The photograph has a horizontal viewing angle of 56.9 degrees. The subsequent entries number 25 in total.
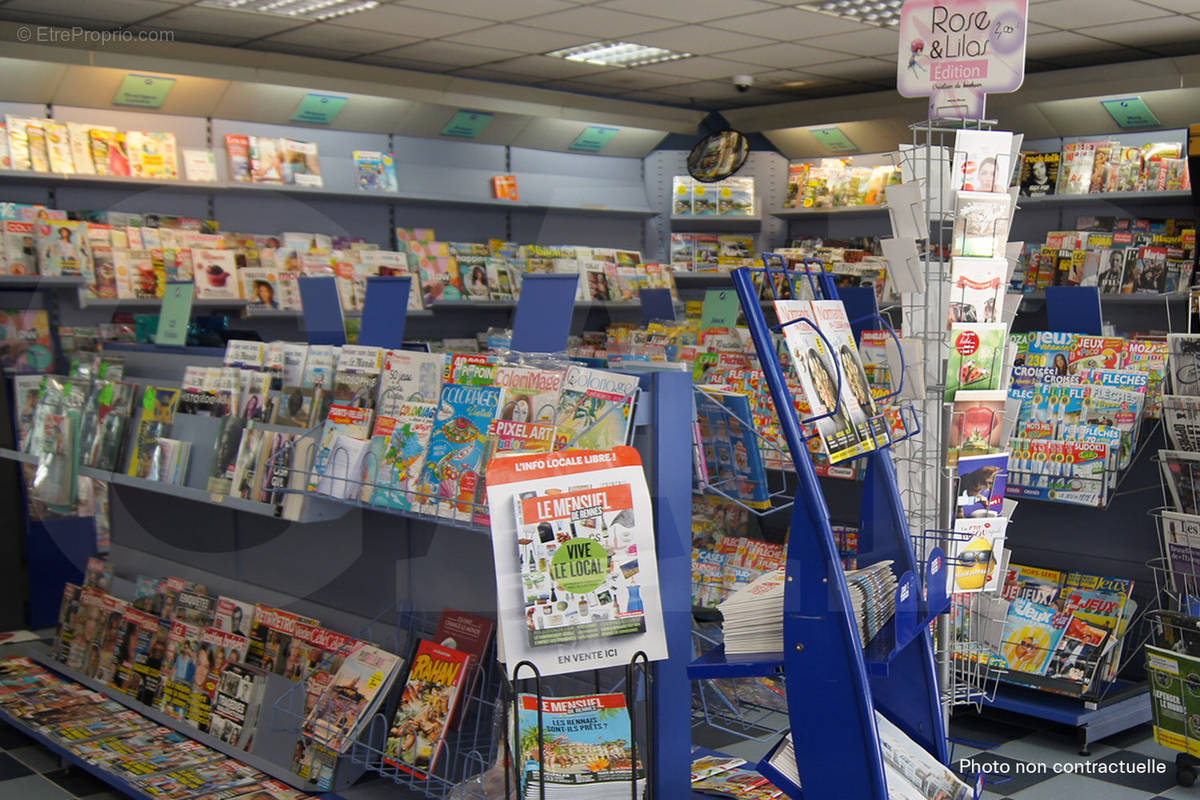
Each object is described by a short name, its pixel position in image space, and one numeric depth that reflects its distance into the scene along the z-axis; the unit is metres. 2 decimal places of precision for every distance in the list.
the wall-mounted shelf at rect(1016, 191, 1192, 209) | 6.61
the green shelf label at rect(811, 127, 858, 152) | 8.31
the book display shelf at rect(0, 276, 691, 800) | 2.27
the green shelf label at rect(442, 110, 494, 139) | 7.50
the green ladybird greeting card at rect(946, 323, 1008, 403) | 2.65
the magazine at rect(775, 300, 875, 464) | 2.01
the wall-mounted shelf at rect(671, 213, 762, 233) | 8.62
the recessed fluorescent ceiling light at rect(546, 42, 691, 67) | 6.68
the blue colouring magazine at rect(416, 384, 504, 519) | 2.36
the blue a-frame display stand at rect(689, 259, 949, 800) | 1.92
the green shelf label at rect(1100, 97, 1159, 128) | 6.79
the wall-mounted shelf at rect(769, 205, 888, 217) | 8.13
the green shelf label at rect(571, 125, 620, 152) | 8.32
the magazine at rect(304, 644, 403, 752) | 2.58
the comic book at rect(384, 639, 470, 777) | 2.48
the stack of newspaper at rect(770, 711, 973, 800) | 2.07
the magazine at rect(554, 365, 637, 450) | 2.21
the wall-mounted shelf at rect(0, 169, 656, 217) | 5.66
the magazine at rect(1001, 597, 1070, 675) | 3.91
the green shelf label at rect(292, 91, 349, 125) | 6.70
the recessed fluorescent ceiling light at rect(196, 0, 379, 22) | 5.38
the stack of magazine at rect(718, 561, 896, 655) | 2.05
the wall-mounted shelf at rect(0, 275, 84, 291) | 5.23
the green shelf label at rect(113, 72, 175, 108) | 5.91
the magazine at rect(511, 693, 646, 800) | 1.96
